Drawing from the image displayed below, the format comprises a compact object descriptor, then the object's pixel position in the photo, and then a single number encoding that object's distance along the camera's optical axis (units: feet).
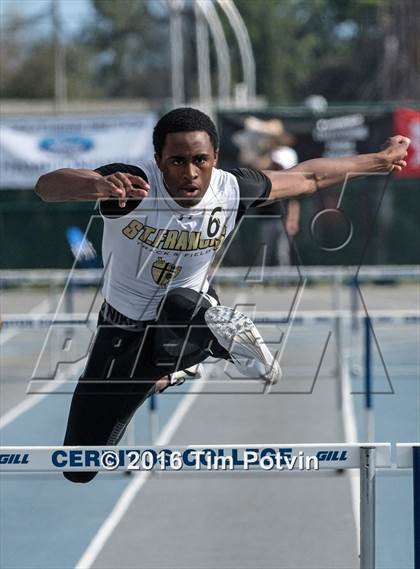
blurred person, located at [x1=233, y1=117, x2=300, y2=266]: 119.24
